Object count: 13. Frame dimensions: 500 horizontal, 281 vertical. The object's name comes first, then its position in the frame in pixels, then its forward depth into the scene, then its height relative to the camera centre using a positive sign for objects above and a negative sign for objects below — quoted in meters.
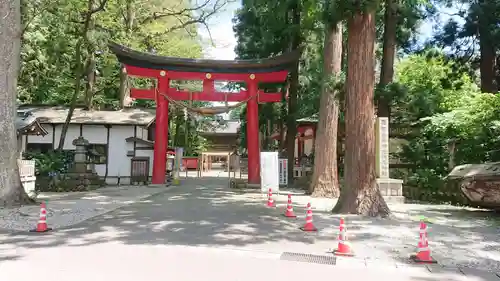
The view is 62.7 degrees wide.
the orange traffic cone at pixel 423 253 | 6.70 -1.39
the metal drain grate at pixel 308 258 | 6.62 -1.52
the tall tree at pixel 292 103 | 23.36 +3.67
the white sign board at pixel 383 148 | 15.69 +0.75
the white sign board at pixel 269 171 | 15.23 -0.21
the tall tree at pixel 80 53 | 21.05 +6.00
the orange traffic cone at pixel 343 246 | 6.98 -1.36
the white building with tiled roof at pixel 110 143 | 24.28 +1.17
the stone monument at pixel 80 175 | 19.52 -0.64
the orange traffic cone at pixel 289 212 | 10.87 -1.23
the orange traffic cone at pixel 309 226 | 9.02 -1.32
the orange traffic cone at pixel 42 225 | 8.75 -1.37
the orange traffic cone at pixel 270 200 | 13.22 -1.12
